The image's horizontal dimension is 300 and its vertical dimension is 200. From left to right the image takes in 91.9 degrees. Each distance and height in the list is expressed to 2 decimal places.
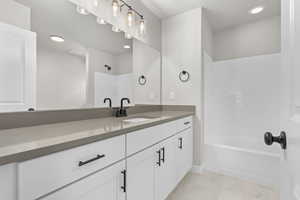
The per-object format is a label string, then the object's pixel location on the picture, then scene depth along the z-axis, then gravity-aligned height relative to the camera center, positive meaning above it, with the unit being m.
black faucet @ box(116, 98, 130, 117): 1.59 -0.13
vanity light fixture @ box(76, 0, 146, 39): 1.38 +0.99
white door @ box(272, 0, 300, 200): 0.47 +0.01
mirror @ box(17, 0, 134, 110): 1.06 +0.38
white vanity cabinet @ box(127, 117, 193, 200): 1.00 -0.55
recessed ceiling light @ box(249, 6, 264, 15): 2.18 +1.39
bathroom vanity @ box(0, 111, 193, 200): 0.50 -0.29
